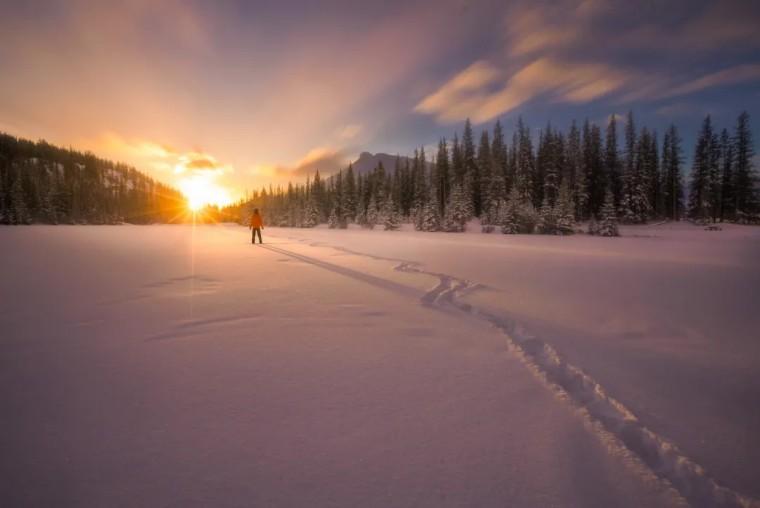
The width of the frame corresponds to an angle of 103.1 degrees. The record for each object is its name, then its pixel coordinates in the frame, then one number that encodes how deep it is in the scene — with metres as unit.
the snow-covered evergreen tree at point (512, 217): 33.88
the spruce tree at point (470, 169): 51.92
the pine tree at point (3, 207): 61.59
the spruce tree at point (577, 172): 46.38
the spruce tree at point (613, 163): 47.94
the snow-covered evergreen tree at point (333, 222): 57.09
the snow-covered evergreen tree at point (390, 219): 47.25
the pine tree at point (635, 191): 42.94
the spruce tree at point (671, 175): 50.44
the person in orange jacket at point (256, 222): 17.71
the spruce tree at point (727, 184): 42.53
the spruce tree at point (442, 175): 58.34
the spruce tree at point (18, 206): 61.06
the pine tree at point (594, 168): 47.97
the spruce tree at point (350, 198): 64.50
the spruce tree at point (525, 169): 50.22
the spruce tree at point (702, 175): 45.19
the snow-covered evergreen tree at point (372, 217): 52.81
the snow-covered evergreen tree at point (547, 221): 32.56
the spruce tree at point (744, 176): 40.97
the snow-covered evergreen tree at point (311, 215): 65.88
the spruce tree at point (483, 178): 50.94
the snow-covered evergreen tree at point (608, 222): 31.30
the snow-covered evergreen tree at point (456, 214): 40.41
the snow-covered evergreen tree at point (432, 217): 41.81
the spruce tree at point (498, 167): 48.81
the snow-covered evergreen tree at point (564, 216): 32.22
